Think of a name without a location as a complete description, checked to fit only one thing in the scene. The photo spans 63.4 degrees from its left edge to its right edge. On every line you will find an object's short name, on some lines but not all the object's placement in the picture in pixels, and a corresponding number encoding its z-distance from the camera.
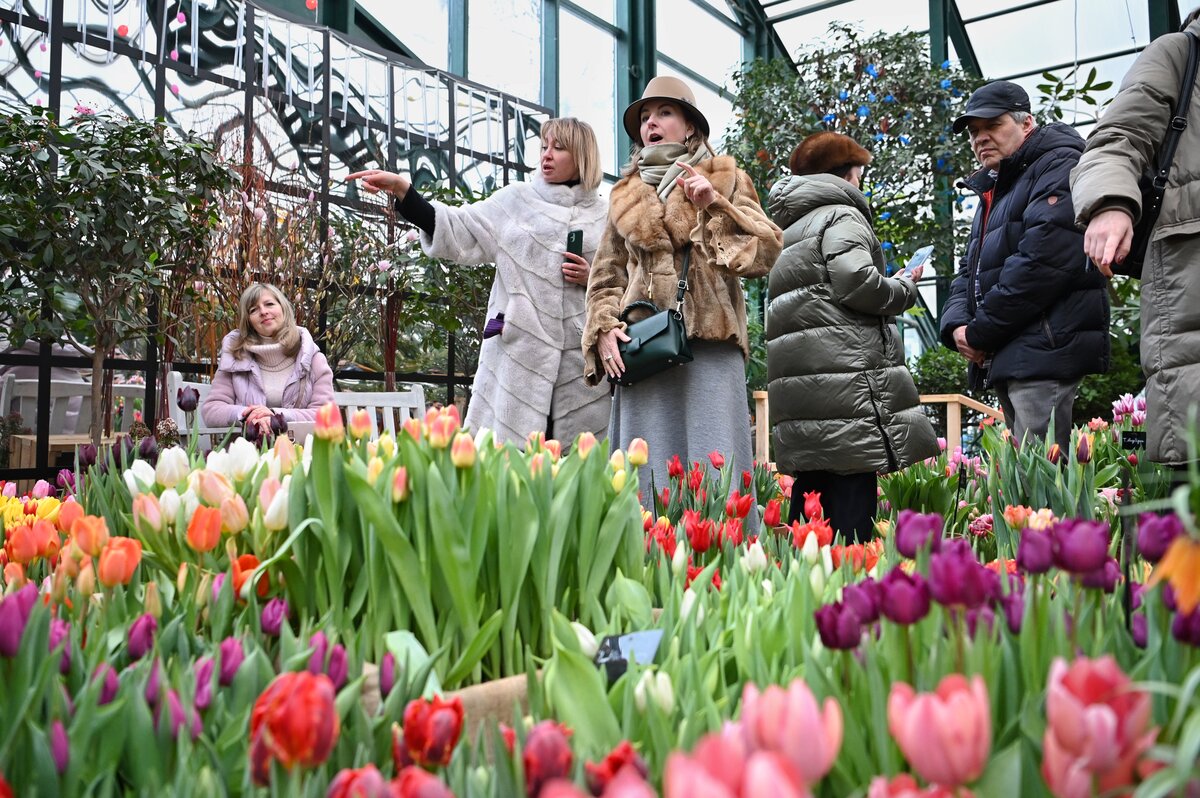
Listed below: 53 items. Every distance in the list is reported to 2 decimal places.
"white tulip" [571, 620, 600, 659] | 0.85
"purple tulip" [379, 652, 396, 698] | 0.75
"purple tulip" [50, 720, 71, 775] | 0.61
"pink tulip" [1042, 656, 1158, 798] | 0.42
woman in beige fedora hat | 2.41
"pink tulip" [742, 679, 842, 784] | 0.42
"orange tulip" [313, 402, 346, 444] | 1.01
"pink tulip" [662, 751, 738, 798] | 0.34
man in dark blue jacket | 2.50
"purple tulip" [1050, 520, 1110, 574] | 0.66
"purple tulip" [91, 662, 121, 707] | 0.71
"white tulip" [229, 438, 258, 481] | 1.29
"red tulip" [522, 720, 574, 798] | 0.53
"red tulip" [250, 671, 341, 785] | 0.52
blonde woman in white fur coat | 2.93
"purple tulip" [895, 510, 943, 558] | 0.77
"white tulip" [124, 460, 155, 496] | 1.29
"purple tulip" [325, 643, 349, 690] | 0.72
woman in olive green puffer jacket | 2.59
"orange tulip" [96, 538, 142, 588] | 0.90
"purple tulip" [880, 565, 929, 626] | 0.61
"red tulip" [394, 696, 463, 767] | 0.59
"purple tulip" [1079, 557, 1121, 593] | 0.72
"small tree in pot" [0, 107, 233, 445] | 3.67
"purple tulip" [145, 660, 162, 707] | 0.70
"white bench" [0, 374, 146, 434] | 4.77
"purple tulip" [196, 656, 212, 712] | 0.71
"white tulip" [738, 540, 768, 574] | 1.21
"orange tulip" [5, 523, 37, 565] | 1.09
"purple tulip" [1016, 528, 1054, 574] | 0.69
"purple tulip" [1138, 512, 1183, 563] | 0.64
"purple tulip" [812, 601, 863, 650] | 0.62
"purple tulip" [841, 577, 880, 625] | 0.64
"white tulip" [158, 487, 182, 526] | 1.12
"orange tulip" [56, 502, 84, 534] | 1.12
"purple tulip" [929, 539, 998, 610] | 0.62
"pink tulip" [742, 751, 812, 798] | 0.35
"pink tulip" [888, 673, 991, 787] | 0.42
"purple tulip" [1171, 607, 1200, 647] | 0.55
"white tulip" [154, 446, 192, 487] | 1.28
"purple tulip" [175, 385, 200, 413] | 1.96
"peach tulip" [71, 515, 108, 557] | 0.97
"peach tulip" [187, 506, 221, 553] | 1.01
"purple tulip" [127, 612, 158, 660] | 0.81
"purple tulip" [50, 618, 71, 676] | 0.76
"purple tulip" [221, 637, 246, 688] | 0.76
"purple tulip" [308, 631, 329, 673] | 0.72
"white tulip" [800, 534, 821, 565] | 1.14
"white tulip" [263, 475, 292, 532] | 1.04
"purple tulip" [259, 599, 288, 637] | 0.89
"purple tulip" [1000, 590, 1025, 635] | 0.70
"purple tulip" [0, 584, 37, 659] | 0.66
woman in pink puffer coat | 3.70
